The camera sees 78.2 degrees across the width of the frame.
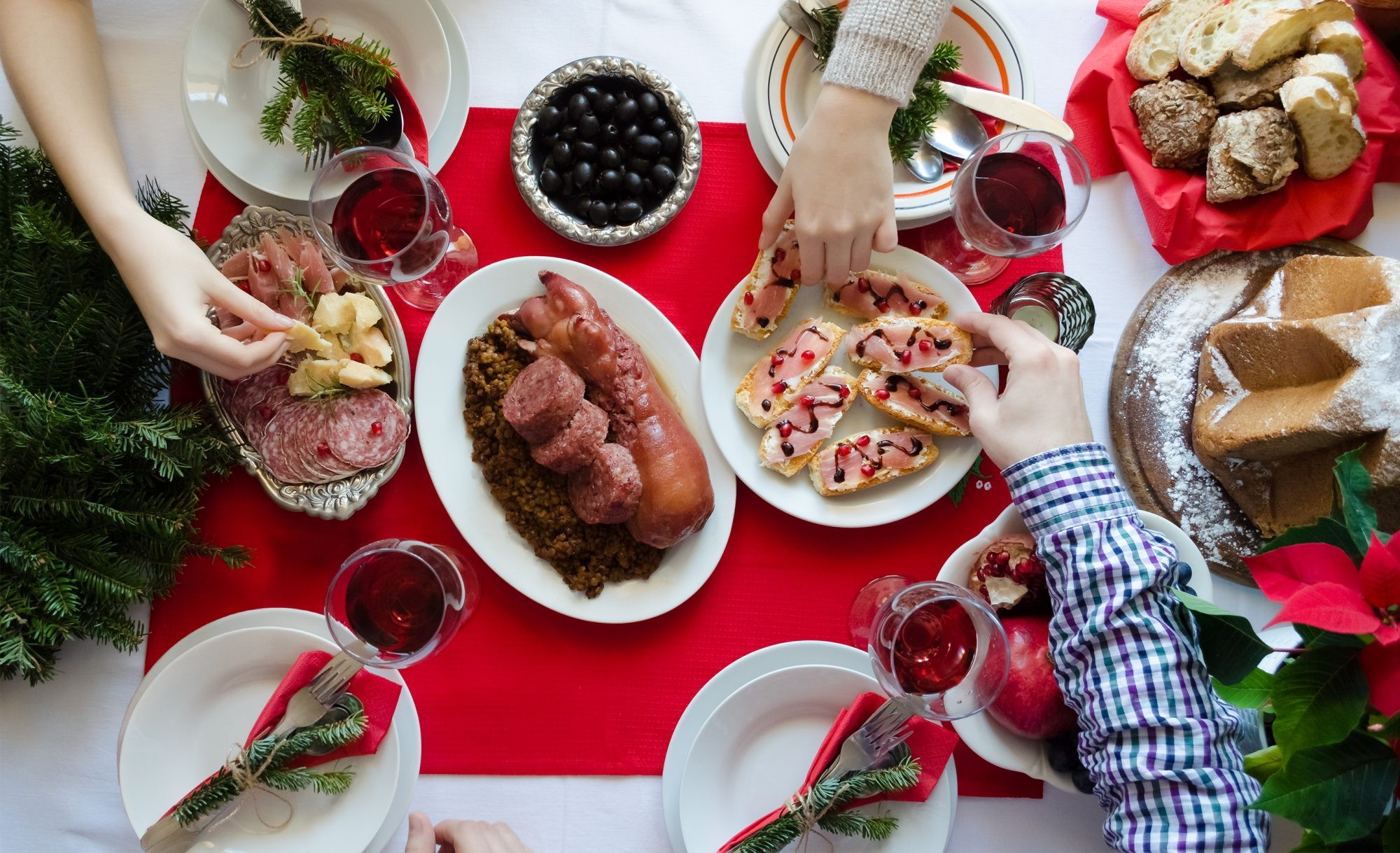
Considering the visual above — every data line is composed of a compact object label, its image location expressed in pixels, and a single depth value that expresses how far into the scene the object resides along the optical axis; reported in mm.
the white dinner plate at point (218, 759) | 1394
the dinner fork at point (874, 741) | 1349
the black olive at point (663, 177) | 1557
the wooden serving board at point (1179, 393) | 1562
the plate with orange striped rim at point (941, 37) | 1593
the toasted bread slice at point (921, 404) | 1534
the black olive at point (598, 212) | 1563
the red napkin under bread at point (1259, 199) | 1573
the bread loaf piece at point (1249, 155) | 1514
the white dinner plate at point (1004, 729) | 1418
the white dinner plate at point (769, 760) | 1430
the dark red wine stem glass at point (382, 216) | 1408
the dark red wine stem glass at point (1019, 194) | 1468
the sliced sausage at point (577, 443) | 1458
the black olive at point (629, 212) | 1554
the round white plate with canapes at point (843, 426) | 1557
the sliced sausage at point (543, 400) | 1442
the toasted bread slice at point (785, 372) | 1557
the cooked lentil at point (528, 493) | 1528
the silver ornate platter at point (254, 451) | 1457
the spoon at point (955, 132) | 1609
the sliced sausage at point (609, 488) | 1453
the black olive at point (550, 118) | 1554
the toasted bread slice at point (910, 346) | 1538
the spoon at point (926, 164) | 1618
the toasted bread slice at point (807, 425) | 1547
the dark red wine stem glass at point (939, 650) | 1258
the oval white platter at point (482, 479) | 1521
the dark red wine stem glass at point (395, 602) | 1304
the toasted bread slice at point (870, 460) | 1547
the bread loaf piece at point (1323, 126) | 1461
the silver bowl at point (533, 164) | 1561
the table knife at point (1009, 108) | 1550
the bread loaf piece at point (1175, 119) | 1559
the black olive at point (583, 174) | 1544
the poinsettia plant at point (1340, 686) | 877
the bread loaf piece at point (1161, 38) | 1578
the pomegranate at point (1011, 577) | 1428
